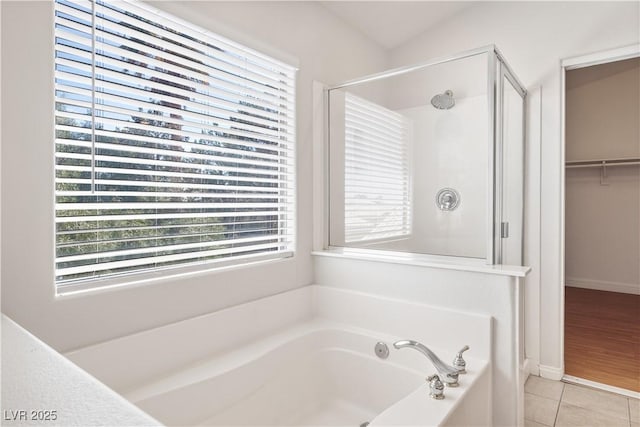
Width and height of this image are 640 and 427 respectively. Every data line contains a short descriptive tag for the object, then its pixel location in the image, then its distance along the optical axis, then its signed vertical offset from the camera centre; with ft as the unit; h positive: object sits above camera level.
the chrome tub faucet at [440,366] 4.92 -2.20
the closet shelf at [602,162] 13.43 +1.59
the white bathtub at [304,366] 4.66 -2.40
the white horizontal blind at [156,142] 4.44 +0.95
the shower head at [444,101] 7.01 +2.06
